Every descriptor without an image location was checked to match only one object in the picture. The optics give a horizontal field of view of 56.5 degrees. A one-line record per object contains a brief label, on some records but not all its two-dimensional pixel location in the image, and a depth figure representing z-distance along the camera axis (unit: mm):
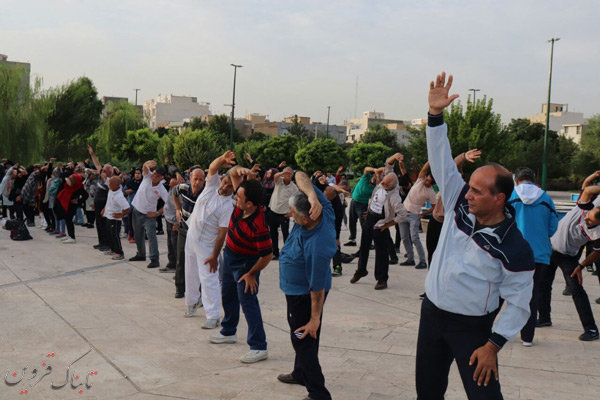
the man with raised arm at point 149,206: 9578
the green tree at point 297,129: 79638
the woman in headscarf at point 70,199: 12086
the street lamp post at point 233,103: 49781
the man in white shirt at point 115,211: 10180
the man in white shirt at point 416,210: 8837
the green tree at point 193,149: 48375
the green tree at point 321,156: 51281
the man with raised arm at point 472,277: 2713
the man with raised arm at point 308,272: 3896
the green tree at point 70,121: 41094
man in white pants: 5969
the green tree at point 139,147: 51281
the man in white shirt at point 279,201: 9688
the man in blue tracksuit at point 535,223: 5746
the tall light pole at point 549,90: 32300
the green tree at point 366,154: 54844
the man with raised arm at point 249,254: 4984
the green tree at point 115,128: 53719
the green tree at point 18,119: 31344
